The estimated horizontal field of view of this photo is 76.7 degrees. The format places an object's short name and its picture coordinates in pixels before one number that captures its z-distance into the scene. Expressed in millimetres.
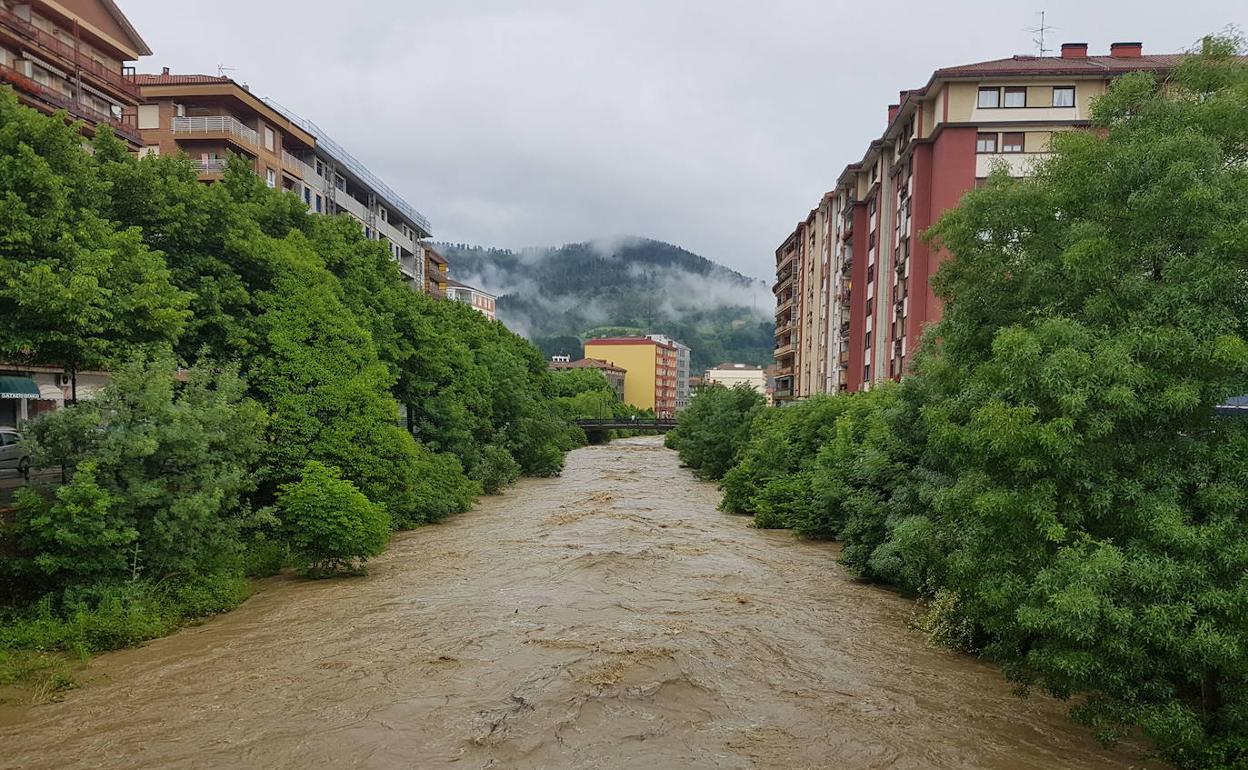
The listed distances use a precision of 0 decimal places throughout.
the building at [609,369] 162875
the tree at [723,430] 52438
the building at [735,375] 176000
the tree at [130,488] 14984
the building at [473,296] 122675
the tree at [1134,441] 8742
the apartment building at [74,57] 31766
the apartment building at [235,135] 45281
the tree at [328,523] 20672
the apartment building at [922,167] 35938
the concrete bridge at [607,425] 94762
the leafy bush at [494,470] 42656
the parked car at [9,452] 24156
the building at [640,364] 181375
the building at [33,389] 25797
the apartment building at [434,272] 78688
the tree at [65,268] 15430
